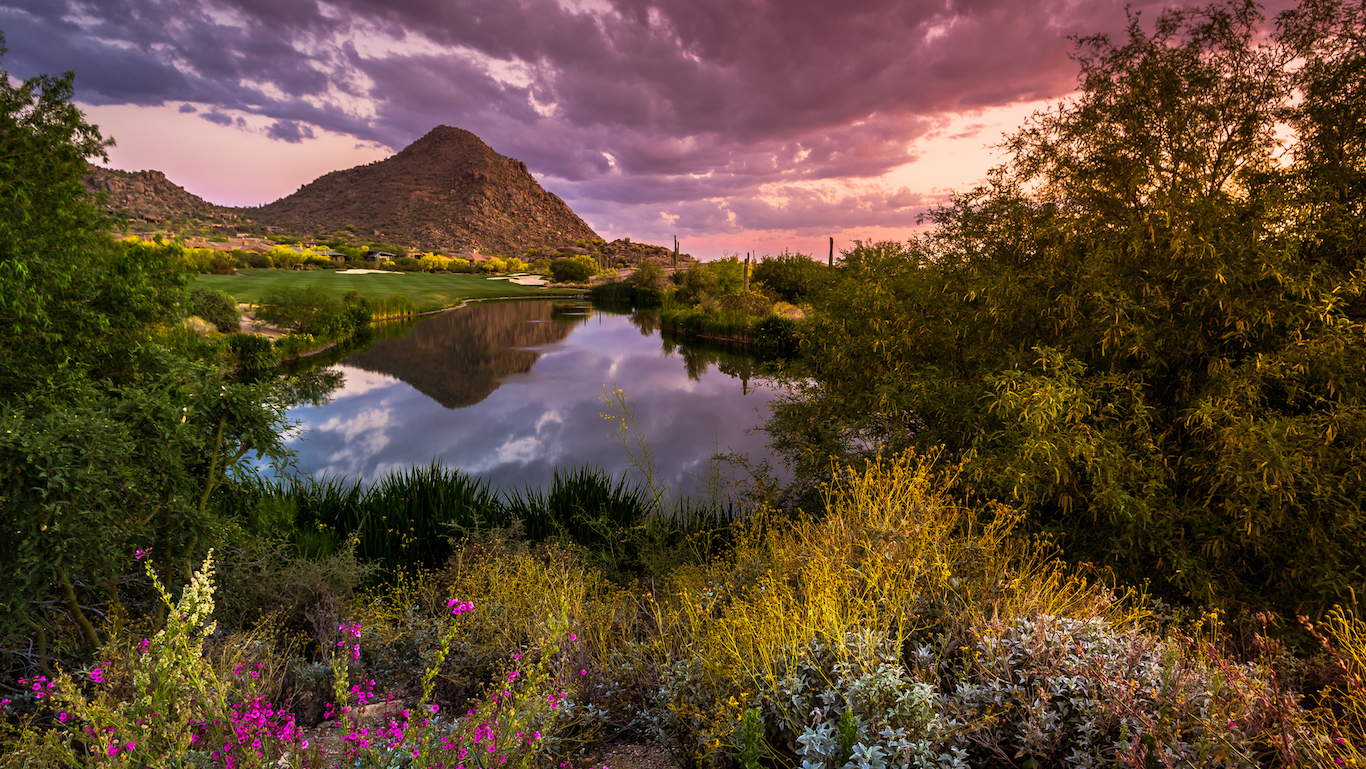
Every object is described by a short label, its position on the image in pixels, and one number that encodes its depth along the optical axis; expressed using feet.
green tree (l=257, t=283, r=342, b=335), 68.80
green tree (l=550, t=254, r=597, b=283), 250.37
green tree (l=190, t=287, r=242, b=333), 54.19
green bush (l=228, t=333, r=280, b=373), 51.31
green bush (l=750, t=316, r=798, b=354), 79.51
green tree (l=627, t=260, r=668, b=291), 182.49
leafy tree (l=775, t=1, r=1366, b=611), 14.70
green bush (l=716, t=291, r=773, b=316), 103.35
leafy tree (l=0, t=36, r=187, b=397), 13.83
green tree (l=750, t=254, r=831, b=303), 127.34
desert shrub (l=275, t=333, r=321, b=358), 63.16
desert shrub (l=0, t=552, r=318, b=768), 5.77
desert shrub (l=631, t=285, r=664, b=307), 172.65
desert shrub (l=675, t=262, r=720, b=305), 136.56
